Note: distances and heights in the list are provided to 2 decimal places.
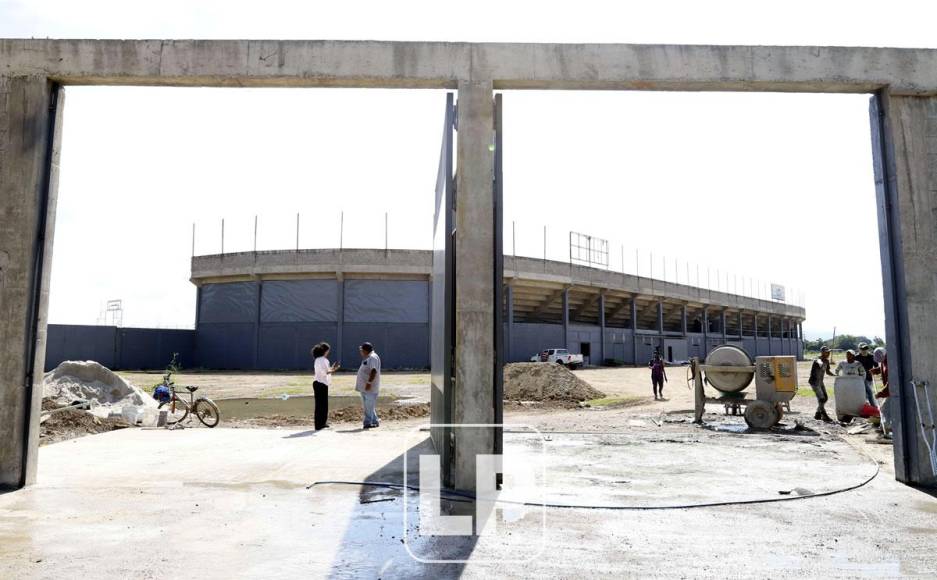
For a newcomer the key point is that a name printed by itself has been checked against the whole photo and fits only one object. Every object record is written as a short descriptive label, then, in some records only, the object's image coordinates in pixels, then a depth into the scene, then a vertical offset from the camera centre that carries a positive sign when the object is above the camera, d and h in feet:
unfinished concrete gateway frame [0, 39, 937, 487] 23.59 +10.15
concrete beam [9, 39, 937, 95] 24.43 +11.20
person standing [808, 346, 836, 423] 47.91 -2.01
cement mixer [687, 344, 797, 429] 42.09 -1.85
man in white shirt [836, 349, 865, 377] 43.78 -1.01
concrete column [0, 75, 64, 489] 23.06 +3.75
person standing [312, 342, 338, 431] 40.04 -1.81
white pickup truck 137.59 -0.78
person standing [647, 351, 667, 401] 72.30 -2.34
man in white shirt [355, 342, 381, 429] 39.91 -1.82
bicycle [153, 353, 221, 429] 44.16 -3.70
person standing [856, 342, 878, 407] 49.98 -0.35
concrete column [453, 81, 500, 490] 22.94 +2.79
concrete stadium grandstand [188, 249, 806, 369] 136.77 +11.68
